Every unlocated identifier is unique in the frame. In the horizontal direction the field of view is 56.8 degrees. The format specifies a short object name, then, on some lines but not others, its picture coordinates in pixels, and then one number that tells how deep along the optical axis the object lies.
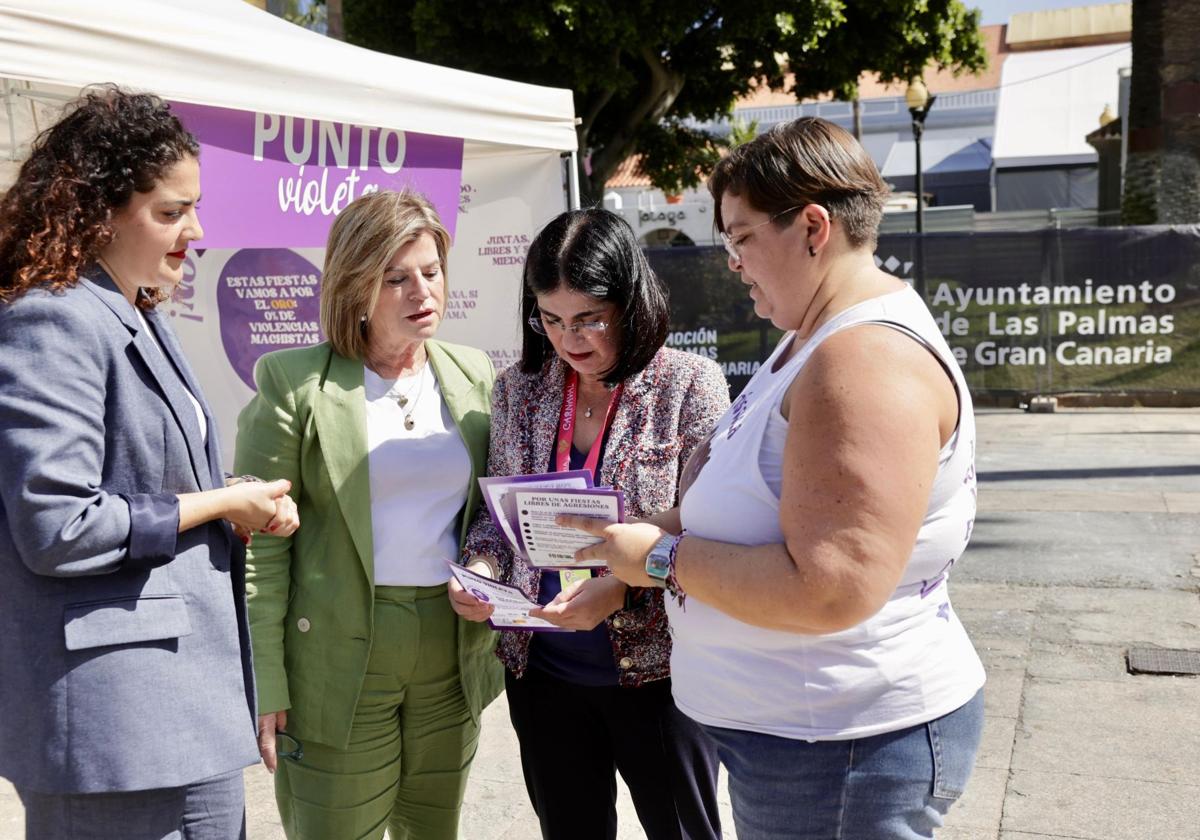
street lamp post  19.33
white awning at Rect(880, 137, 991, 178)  34.53
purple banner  3.92
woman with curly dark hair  1.76
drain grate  4.75
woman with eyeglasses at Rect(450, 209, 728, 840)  2.40
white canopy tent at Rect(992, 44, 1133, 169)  30.44
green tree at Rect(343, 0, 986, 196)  15.60
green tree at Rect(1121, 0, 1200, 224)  12.31
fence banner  11.16
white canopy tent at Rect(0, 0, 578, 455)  3.20
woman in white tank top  1.52
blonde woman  2.44
